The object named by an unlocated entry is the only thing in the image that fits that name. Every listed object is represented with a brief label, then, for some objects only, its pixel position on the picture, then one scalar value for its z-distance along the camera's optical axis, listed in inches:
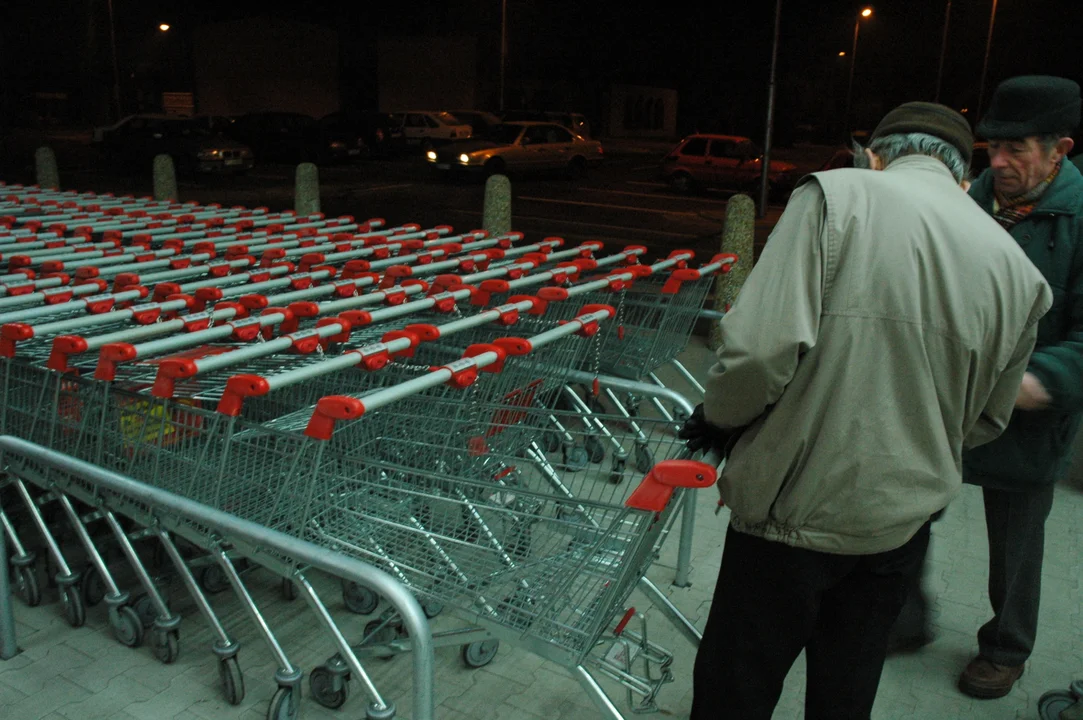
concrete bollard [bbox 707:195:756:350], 286.5
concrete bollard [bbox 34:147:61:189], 474.0
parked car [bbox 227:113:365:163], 935.7
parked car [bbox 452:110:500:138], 901.9
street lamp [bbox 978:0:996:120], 884.2
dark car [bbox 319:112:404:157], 950.4
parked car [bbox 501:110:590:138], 896.9
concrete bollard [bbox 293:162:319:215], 385.1
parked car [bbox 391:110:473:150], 958.4
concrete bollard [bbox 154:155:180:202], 430.3
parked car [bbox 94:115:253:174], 805.2
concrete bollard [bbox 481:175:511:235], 322.3
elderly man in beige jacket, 65.1
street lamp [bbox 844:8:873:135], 1008.9
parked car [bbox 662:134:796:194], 724.0
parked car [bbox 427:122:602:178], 776.9
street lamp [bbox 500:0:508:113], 993.5
